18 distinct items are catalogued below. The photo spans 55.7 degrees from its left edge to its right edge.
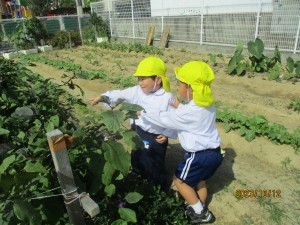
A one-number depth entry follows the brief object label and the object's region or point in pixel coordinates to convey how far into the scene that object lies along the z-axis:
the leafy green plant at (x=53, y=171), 1.44
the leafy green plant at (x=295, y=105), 4.75
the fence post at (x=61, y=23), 16.11
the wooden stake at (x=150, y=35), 12.07
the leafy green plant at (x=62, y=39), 14.38
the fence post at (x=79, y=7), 20.38
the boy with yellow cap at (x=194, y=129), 2.15
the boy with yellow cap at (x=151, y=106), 2.47
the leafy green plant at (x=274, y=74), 6.42
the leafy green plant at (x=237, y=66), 6.84
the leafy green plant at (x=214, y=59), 7.83
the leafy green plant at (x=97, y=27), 14.68
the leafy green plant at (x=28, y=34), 13.42
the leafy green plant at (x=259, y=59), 6.94
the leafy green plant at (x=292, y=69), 6.25
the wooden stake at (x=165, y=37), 11.29
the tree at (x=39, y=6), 34.92
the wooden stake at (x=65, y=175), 1.34
